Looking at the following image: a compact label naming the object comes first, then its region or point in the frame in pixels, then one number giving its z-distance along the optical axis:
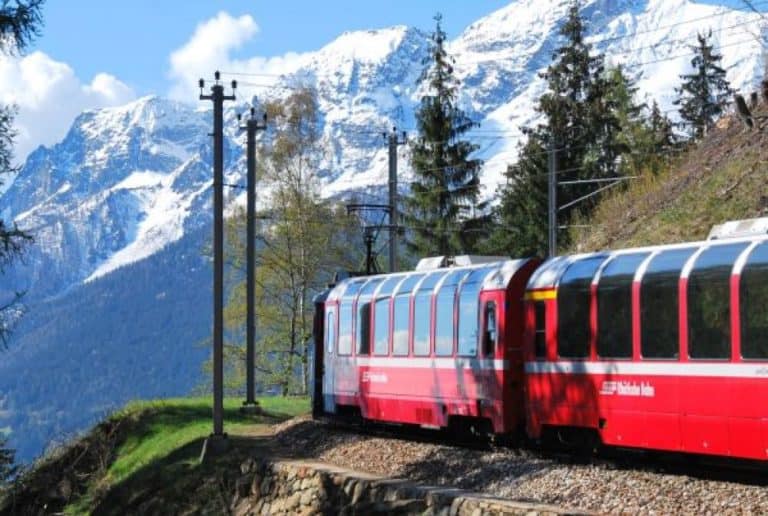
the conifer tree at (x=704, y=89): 70.50
